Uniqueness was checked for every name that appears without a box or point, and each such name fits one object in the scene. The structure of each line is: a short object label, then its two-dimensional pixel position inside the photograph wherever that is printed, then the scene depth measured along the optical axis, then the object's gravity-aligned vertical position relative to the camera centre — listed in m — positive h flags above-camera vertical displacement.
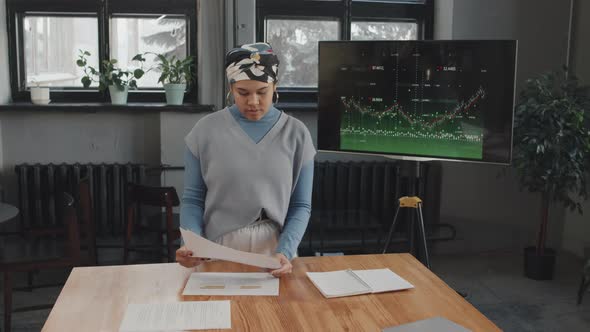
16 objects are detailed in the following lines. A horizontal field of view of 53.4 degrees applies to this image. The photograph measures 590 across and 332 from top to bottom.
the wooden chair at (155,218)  3.22 -0.72
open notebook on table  1.65 -0.53
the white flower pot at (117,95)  4.08 +0.02
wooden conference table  1.45 -0.54
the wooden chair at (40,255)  2.96 -0.83
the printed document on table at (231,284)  1.63 -0.53
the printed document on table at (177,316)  1.40 -0.54
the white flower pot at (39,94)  4.01 +0.01
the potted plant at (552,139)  3.68 -0.21
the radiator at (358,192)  4.16 -0.65
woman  1.92 -0.24
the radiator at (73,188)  3.90 -0.62
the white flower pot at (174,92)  4.09 +0.04
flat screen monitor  2.90 +0.02
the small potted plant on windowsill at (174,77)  4.09 +0.15
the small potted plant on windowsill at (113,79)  4.07 +0.12
